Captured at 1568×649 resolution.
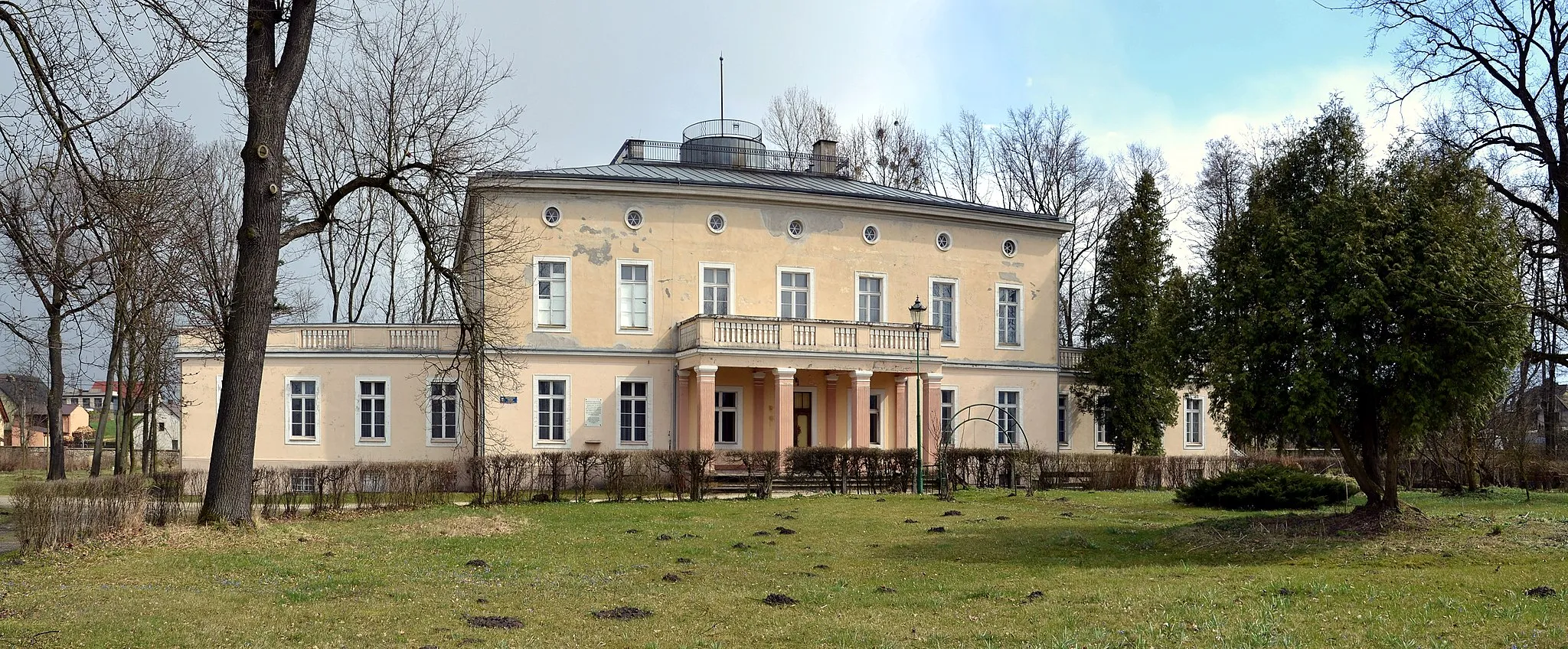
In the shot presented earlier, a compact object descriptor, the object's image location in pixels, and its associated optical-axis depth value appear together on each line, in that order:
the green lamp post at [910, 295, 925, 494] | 25.17
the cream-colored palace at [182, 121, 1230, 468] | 29.06
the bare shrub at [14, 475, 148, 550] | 12.99
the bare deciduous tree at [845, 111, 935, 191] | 47.31
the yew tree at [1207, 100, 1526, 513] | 13.17
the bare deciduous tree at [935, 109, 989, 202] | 48.27
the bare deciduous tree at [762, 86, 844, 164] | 47.19
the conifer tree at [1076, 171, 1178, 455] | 34.59
